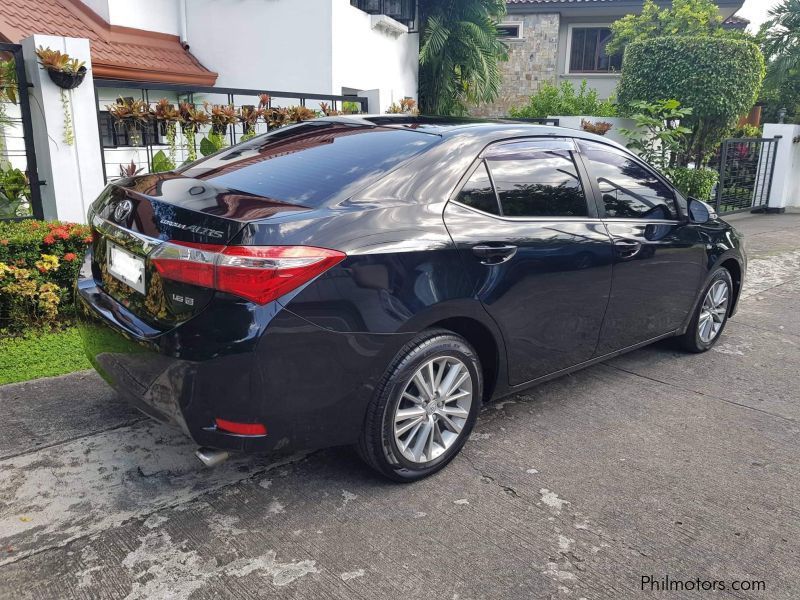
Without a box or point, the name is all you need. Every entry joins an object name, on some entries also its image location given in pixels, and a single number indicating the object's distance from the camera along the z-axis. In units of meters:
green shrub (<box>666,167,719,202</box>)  11.34
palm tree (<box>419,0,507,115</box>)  14.27
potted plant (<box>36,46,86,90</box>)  5.27
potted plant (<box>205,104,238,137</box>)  6.96
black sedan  2.52
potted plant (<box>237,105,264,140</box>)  7.34
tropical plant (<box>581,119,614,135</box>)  11.34
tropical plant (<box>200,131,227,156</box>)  6.90
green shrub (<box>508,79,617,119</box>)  13.57
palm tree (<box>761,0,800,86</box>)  17.34
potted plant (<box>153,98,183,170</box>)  6.52
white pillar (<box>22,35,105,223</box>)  5.39
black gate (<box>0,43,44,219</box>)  5.38
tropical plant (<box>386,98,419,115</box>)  9.56
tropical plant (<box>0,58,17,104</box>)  5.36
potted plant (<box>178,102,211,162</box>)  6.68
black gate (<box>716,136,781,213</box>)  12.83
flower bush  4.63
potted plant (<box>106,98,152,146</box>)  6.33
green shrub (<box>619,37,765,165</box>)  11.52
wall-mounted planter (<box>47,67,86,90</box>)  5.36
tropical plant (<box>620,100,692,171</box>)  11.16
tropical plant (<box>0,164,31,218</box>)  5.62
